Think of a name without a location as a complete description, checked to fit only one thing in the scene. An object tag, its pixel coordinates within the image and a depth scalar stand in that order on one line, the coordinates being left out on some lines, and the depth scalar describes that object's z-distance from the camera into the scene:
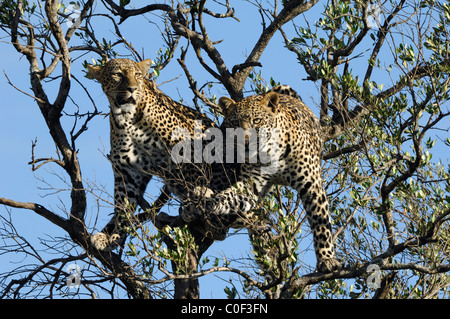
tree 17.08
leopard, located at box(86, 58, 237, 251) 20.47
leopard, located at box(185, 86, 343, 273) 19.41
